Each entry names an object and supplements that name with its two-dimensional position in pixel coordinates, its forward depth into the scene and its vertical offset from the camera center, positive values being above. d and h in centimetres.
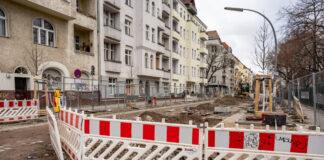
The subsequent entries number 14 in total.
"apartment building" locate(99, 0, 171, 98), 2055 +497
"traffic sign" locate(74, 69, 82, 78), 1245 +77
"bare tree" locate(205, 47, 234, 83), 4702 +579
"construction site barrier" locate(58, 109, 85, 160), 363 -95
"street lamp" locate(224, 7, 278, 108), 1299 +483
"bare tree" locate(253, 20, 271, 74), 1908 +328
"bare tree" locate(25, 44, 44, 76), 1387 +192
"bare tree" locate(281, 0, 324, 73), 1377 +442
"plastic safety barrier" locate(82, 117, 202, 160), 295 -78
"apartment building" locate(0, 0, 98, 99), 1312 +328
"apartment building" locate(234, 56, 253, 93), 9650 +800
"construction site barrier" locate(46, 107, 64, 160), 385 -112
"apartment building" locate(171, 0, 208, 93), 3641 +775
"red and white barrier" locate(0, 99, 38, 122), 943 -118
